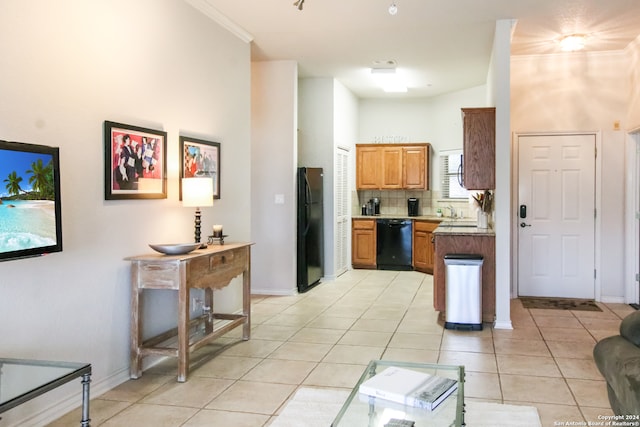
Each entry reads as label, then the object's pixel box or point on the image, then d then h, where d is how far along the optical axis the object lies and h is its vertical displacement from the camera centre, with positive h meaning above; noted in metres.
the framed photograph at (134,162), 3.36 +0.26
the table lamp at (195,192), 3.92 +0.06
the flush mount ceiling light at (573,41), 5.40 +1.62
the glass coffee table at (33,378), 2.07 -0.74
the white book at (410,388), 2.16 -0.79
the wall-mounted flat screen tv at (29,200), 2.47 +0.00
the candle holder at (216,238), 4.28 -0.31
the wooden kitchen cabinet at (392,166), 8.72 +0.55
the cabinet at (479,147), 5.06 +0.49
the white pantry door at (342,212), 7.75 -0.19
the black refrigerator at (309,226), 6.60 -0.34
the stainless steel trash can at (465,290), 4.80 -0.82
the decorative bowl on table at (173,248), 3.58 -0.33
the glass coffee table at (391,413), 2.11 -0.86
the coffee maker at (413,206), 8.87 -0.11
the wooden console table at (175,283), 3.47 -0.56
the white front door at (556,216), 6.21 -0.20
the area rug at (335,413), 2.83 -1.19
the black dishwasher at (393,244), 8.57 -0.72
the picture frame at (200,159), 4.23 +0.34
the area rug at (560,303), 5.80 -1.17
